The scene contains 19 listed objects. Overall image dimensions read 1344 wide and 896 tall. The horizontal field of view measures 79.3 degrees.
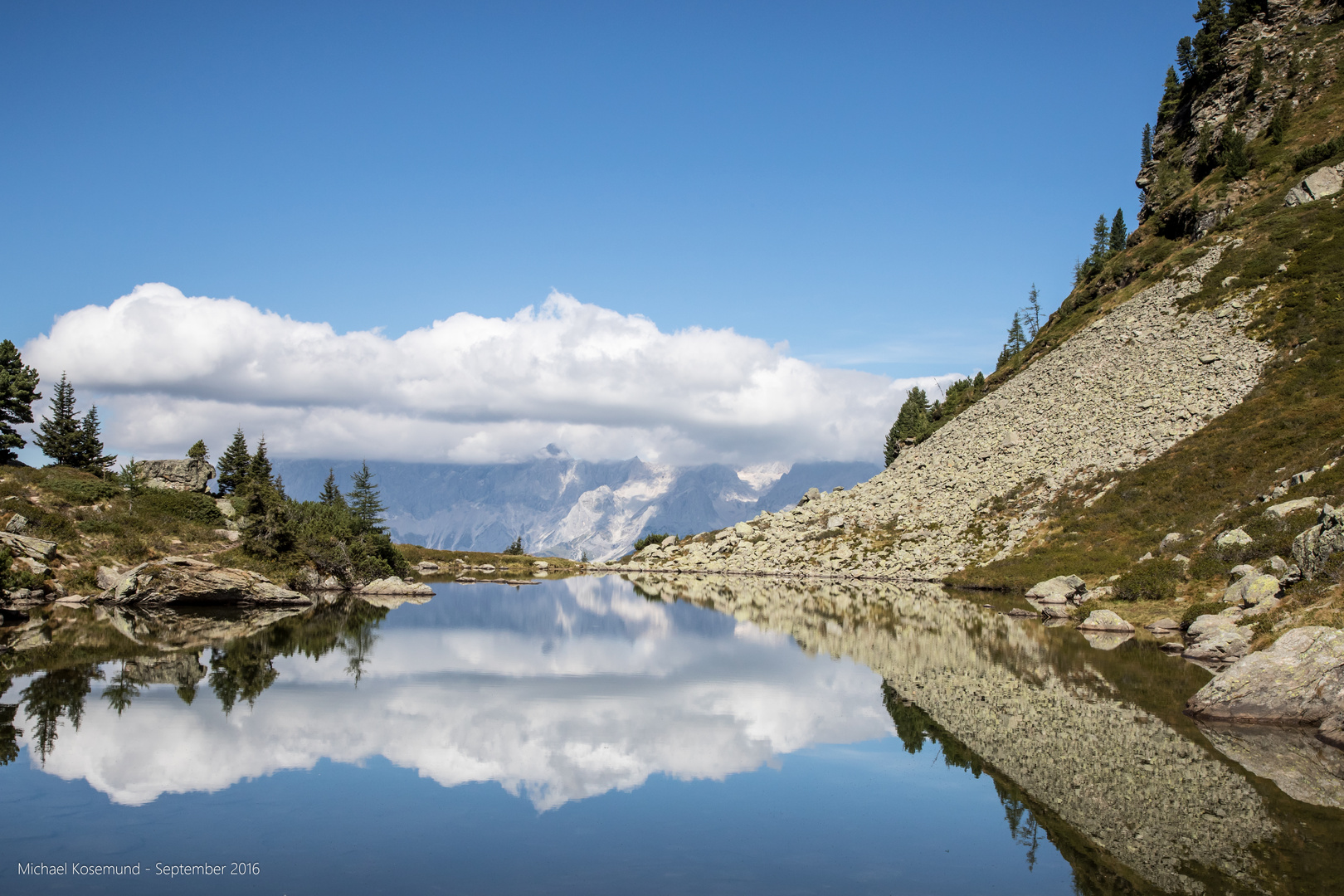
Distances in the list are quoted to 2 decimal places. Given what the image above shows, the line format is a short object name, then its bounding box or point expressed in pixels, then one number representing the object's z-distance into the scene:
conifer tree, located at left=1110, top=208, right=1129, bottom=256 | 144.70
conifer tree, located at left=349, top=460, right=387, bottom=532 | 89.62
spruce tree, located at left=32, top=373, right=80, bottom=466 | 72.50
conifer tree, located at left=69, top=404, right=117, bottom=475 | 73.88
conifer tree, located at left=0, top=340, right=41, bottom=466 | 68.06
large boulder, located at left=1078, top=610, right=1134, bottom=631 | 43.16
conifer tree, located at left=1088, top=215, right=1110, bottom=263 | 148.62
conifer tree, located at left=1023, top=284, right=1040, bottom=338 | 180.50
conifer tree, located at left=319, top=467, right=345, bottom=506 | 104.10
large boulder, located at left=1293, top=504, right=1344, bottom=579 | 33.06
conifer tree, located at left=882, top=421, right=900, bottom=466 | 150.75
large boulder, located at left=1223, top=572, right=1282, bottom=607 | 35.62
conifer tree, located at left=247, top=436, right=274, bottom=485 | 88.06
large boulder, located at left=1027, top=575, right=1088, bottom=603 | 54.09
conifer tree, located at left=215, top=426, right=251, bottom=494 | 89.06
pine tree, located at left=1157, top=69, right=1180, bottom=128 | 138.00
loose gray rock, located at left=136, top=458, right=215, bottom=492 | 74.19
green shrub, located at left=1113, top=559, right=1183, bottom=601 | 47.00
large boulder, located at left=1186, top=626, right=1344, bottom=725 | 22.42
